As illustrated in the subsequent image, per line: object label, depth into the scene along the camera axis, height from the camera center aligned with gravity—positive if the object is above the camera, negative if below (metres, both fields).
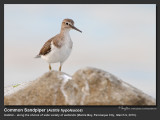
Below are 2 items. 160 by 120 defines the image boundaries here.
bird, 13.83 +0.85
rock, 11.40 -1.22
